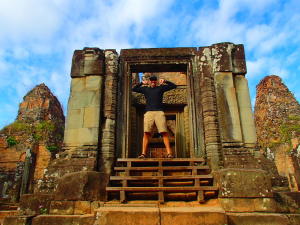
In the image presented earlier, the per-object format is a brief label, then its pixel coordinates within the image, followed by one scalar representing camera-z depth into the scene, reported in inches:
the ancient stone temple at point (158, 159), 163.3
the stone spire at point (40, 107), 930.1
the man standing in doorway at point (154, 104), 245.6
